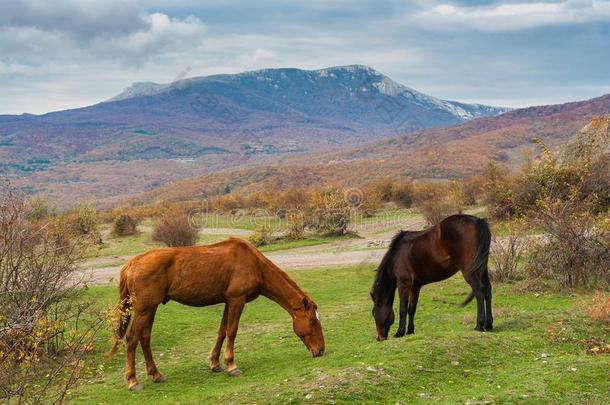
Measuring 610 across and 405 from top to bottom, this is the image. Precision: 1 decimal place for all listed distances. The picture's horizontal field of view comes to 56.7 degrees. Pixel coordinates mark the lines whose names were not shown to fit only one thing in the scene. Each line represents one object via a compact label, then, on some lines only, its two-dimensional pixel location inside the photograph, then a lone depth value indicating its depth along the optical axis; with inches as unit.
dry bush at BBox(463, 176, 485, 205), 1659.7
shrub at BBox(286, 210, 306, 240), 1355.8
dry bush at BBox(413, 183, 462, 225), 1253.1
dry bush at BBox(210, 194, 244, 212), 2252.5
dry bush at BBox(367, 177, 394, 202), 1987.6
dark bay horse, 399.2
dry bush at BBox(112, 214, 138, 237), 1549.0
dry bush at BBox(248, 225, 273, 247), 1284.4
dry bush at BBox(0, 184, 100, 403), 362.0
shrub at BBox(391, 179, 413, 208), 1856.5
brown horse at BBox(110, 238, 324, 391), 347.3
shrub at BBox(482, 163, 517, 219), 1182.8
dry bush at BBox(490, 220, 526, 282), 637.3
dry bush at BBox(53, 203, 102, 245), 1445.0
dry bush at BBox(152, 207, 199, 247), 1200.8
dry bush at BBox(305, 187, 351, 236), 1370.6
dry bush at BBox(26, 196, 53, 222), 1392.7
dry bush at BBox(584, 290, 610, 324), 393.7
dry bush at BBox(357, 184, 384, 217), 1693.0
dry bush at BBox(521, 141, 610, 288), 557.4
